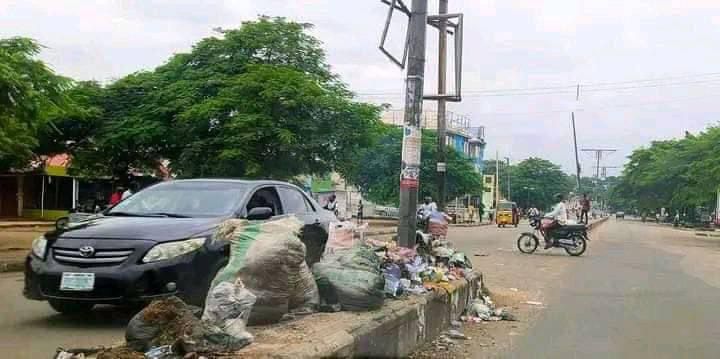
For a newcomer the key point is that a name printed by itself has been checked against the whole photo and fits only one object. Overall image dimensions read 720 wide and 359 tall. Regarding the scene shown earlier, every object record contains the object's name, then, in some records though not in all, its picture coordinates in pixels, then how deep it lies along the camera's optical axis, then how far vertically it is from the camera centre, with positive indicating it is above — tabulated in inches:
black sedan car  251.6 -24.2
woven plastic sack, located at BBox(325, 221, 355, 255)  280.2 -15.4
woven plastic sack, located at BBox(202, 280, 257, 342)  179.5 -29.2
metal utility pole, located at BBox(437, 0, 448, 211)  716.7 +98.8
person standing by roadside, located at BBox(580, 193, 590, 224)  1616.3 +0.5
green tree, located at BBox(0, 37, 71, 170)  522.3 +70.4
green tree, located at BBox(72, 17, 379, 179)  806.5 +97.1
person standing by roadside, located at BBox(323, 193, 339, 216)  1101.1 -6.1
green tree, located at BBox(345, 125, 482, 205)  2012.8 +76.2
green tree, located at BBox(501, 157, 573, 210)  3777.1 +109.7
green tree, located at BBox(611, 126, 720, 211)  1389.0 +111.4
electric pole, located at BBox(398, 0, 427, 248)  364.5 +46.1
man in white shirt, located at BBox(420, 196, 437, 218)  812.1 -8.9
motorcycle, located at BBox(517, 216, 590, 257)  796.6 -37.5
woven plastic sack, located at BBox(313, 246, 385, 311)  240.4 -28.3
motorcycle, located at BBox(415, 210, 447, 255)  417.4 -25.0
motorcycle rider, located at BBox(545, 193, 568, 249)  813.4 -14.1
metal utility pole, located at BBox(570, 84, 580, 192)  2240.4 +148.0
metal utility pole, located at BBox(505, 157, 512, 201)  3739.2 +190.0
